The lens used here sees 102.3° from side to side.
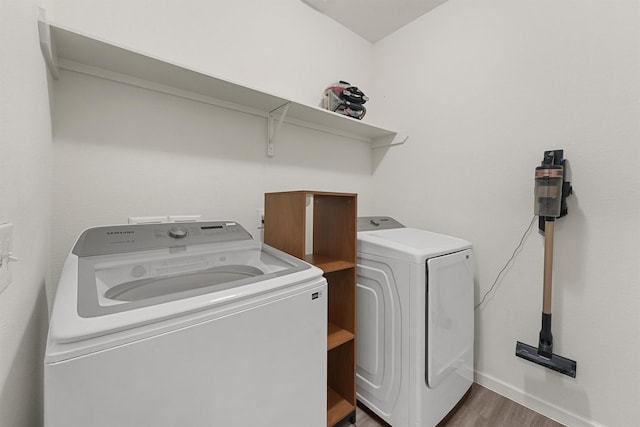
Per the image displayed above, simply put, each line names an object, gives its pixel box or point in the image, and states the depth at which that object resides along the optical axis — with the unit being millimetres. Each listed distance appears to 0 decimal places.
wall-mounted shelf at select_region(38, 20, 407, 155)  986
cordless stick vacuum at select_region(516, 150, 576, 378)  1296
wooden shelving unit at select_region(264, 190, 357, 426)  1223
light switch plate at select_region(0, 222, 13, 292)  482
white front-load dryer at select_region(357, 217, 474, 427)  1229
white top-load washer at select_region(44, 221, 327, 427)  514
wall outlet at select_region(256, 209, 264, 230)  1664
